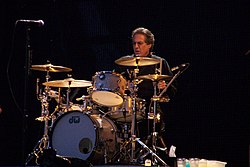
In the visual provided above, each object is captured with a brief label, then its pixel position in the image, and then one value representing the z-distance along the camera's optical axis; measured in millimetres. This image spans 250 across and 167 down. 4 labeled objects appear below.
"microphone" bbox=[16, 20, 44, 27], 9704
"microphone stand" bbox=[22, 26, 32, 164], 9025
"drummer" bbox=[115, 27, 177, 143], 12102
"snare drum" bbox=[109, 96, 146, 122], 11469
